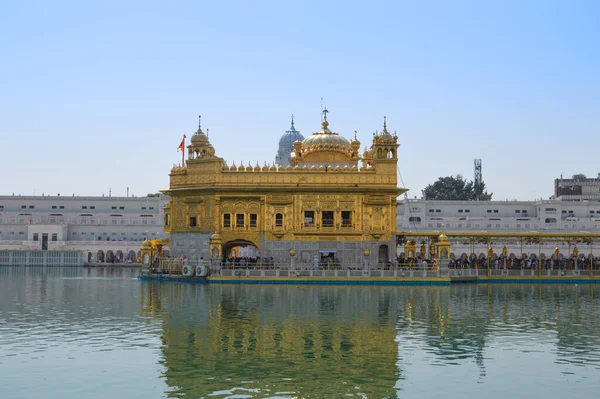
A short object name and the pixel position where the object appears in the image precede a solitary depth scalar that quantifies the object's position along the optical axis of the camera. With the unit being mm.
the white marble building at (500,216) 120750
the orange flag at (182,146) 67312
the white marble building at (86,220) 120062
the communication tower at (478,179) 147688
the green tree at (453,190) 146000
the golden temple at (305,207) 61344
